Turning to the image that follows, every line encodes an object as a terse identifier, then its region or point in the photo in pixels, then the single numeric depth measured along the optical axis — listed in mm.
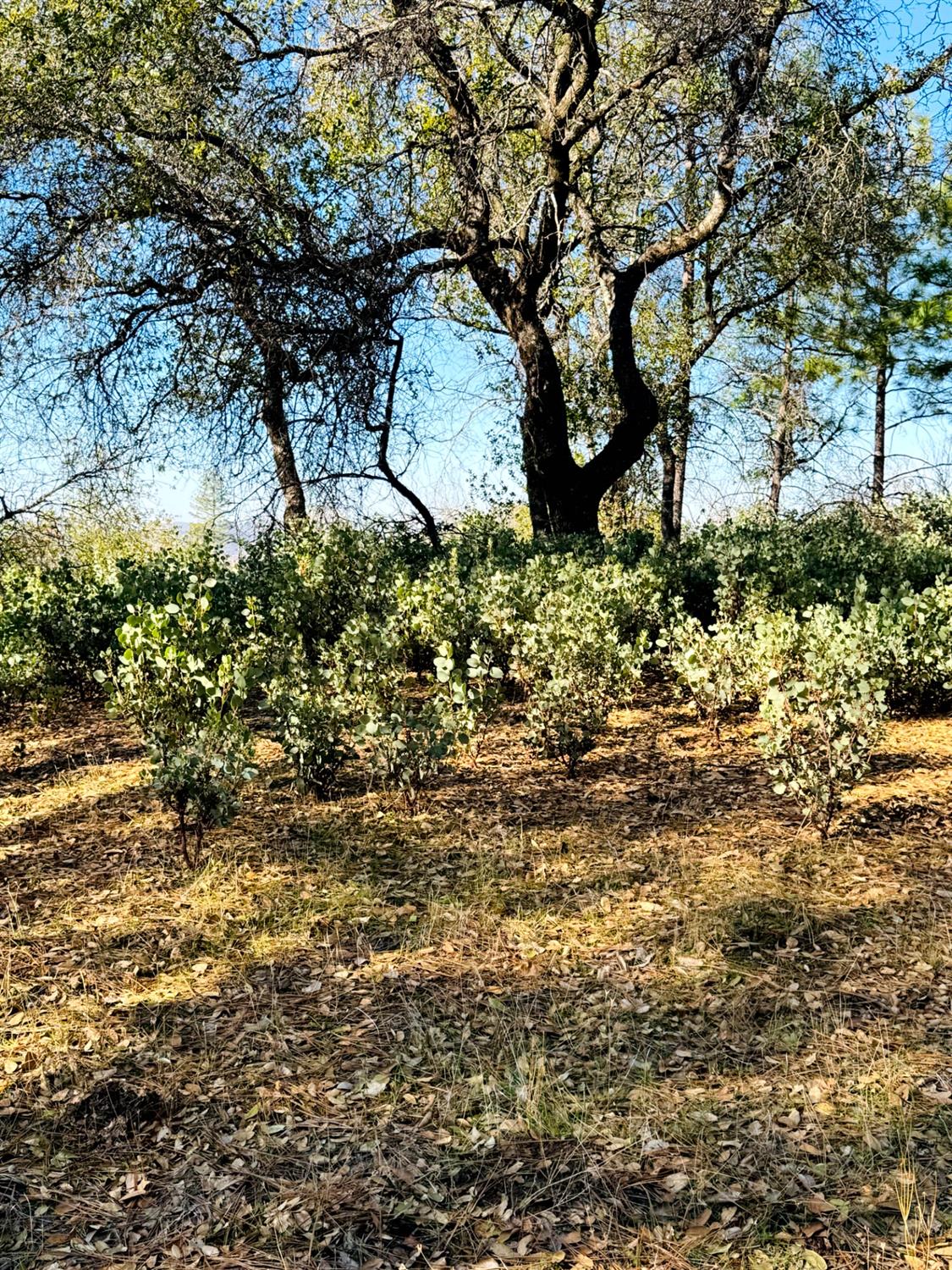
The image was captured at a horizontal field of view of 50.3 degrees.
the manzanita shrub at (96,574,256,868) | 4953
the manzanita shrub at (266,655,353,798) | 5461
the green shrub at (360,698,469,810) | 5359
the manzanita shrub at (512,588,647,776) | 5945
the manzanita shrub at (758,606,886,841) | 4855
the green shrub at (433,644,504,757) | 5398
